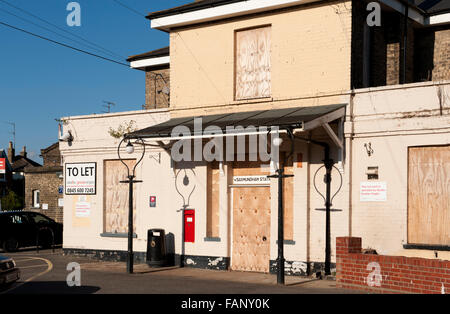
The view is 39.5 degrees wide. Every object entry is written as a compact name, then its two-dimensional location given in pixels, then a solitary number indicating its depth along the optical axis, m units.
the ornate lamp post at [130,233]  16.94
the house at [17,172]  43.75
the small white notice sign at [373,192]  15.09
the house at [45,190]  32.59
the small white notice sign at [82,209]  20.80
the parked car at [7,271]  12.30
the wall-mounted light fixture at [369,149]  15.35
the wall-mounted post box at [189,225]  18.23
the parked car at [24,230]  24.28
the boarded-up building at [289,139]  14.77
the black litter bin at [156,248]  18.28
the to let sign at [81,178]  20.67
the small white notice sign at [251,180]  17.17
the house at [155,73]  25.31
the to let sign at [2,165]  42.25
